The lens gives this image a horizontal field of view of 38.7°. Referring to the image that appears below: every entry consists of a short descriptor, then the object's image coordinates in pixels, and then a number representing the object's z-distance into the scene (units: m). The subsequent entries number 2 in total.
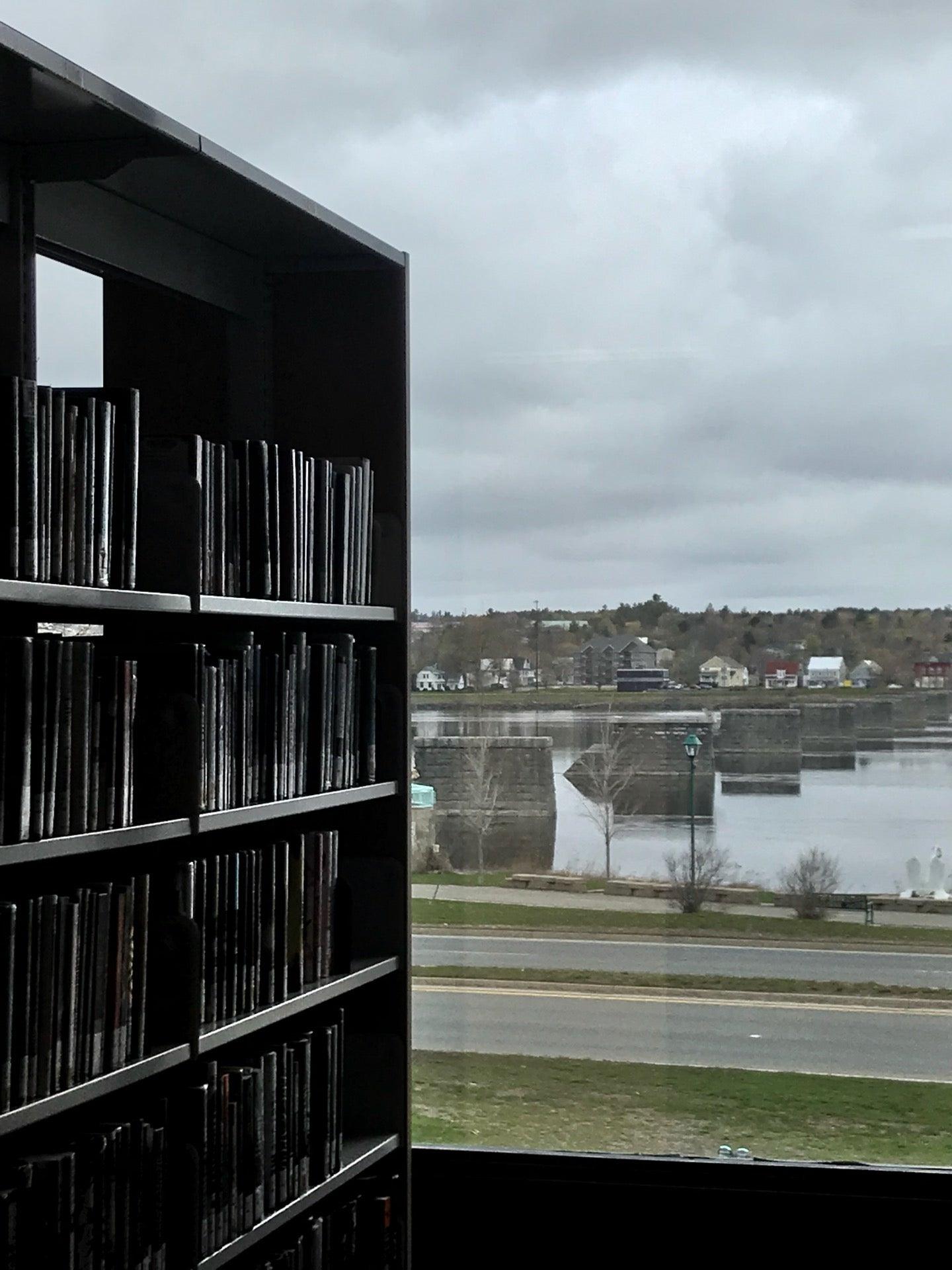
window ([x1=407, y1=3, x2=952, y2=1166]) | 3.26
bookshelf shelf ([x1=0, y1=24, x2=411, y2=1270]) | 1.67
